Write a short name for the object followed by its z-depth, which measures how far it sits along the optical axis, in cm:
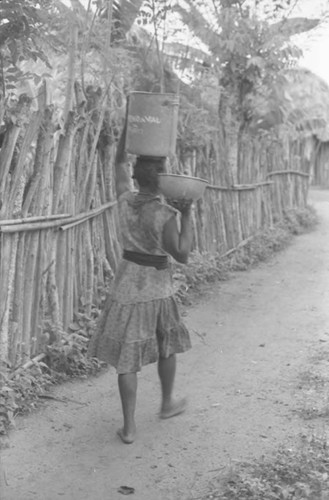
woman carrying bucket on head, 372
